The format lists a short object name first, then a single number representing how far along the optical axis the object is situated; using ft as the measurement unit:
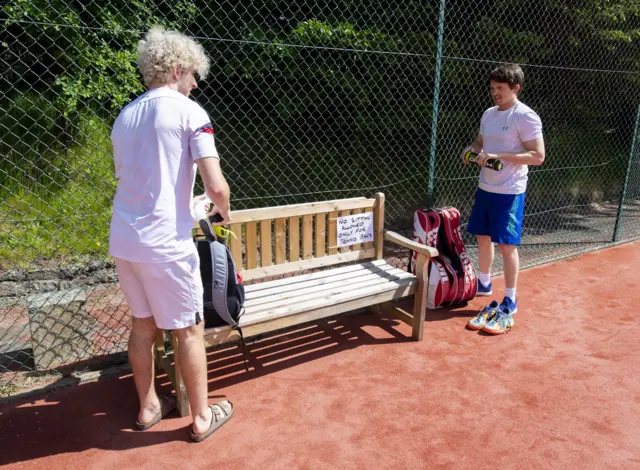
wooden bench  10.37
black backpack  8.74
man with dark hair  12.01
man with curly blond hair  7.11
